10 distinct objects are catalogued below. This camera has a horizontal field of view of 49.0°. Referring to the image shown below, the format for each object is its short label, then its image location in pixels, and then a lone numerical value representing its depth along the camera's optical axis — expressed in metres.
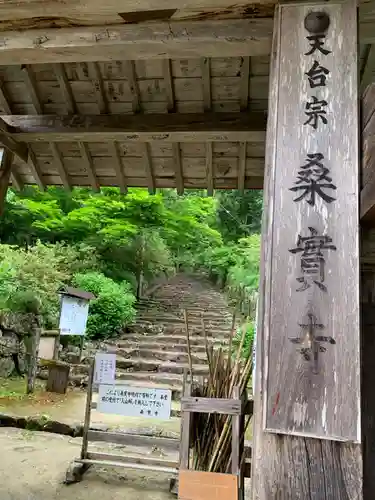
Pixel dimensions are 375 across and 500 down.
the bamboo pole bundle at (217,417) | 2.75
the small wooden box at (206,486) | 2.47
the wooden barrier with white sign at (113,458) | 3.92
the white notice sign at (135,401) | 4.08
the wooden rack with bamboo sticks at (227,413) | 2.63
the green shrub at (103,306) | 9.36
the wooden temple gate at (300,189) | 1.44
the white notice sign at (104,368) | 4.25
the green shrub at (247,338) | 7.88
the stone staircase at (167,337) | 7.91
